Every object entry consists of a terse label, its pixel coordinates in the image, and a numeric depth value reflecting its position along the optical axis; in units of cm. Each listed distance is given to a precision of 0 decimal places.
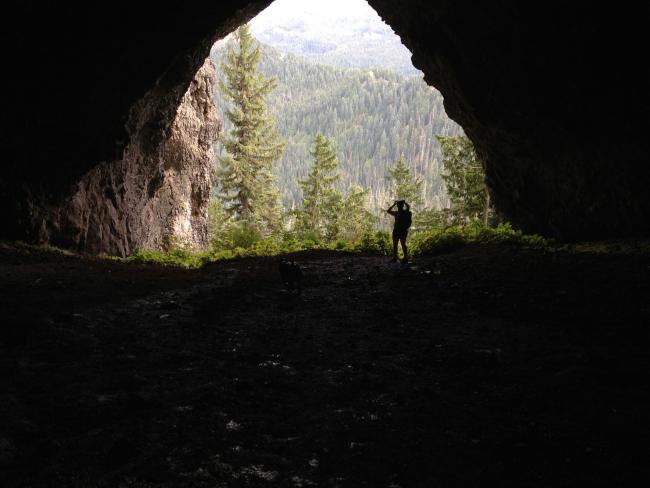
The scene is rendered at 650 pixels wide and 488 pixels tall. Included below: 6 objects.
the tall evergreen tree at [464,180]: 3086
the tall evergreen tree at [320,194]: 4475
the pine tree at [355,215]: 4497
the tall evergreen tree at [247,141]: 4112
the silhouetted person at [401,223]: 1302
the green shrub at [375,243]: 1692
